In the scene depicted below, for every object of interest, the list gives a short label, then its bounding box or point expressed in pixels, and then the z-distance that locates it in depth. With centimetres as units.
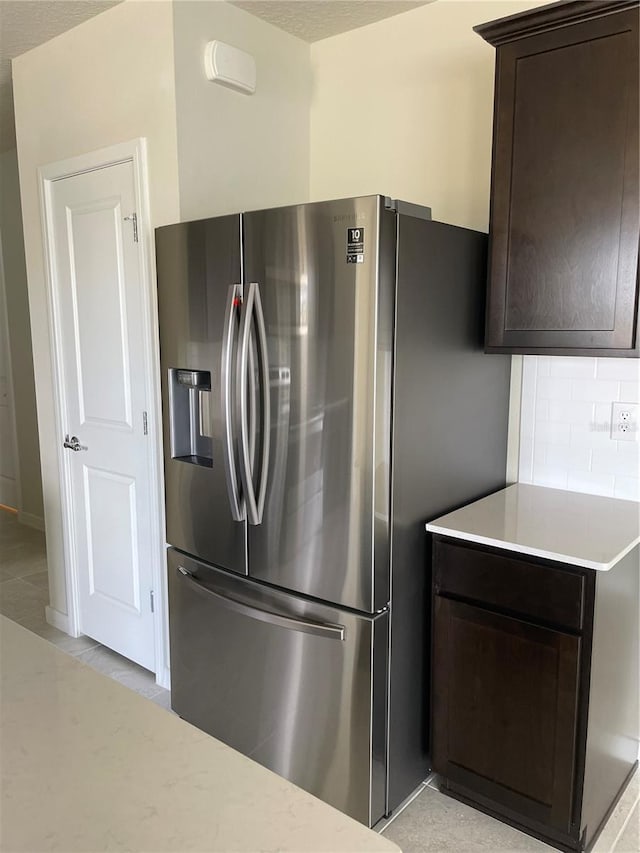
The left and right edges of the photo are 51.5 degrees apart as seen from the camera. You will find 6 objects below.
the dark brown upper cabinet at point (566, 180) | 181
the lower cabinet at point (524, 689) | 179
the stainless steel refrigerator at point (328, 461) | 183
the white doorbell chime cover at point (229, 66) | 240
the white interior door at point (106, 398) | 265
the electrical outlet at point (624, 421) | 220
